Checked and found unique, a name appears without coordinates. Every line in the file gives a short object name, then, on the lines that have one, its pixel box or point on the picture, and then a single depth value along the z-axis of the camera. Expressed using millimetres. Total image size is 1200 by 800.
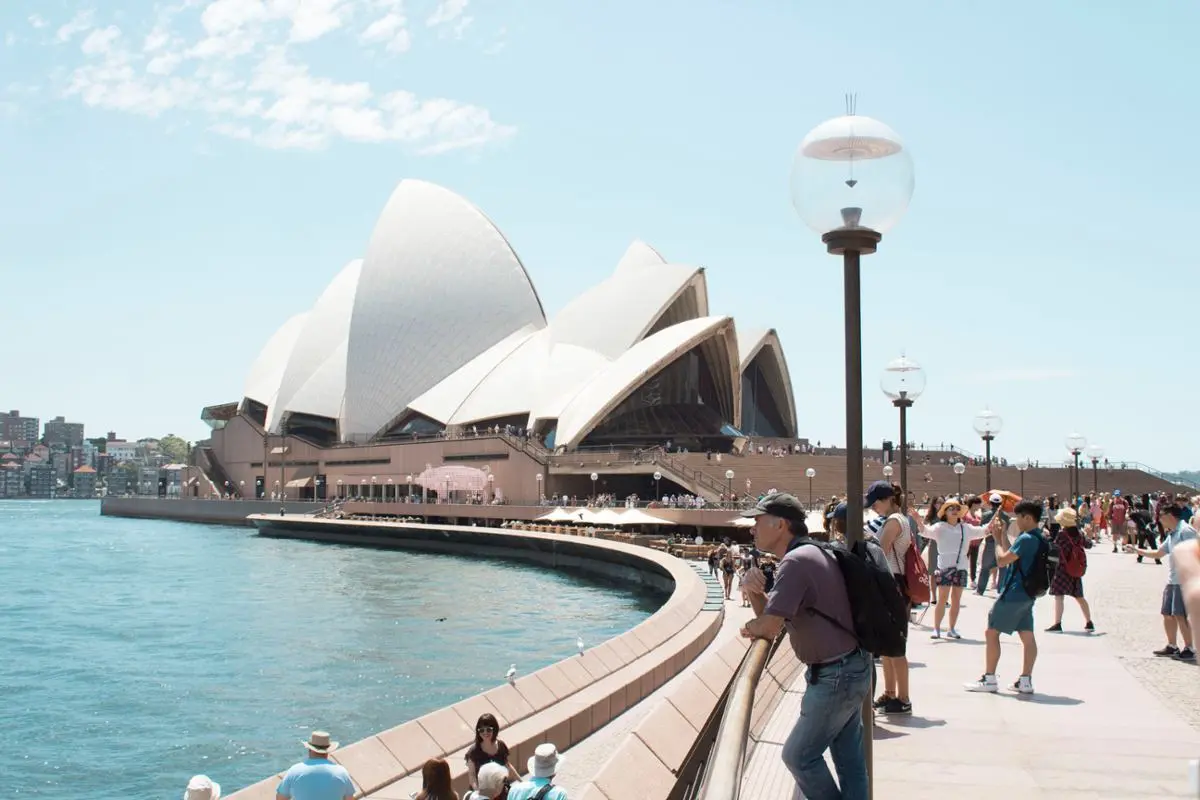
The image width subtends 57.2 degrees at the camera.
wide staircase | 39188
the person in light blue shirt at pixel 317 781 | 5703
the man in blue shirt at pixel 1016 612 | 6539
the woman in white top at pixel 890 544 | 5895
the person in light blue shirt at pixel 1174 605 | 8086
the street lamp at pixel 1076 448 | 24453
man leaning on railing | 3250
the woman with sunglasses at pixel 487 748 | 5844
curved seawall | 7406
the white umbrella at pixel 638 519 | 31781
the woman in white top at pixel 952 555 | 8906
